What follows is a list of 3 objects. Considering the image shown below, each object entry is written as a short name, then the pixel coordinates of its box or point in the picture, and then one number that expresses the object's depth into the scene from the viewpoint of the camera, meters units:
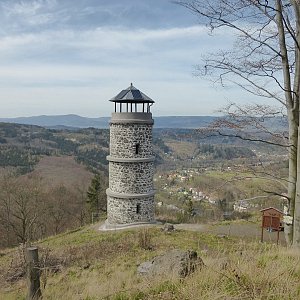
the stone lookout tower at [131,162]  18.16
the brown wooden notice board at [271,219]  15.17
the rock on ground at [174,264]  4.93
